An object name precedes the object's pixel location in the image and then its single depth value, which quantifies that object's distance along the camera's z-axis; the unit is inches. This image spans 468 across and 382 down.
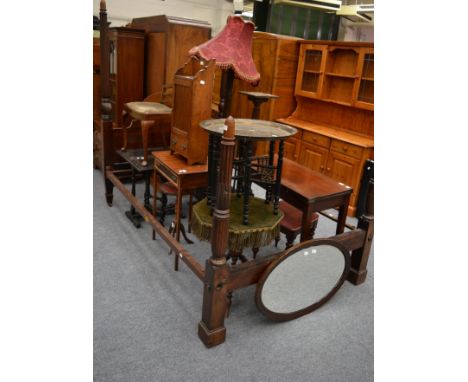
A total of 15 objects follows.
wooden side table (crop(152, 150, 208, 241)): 100.4
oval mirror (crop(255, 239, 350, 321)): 80.1
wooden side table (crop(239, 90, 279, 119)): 120.9
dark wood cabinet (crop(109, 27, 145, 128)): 160.4
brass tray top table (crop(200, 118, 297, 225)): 77.4
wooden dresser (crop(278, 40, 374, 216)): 157.2
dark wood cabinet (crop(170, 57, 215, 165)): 98.0
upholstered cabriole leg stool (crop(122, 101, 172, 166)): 125.1
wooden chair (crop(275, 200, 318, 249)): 102.5
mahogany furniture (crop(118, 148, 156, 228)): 127.0
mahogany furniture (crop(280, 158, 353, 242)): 89.4
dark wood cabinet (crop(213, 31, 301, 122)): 185.6
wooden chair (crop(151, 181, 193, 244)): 119.6
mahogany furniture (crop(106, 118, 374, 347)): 68.2
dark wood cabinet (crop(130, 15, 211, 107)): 152.5
